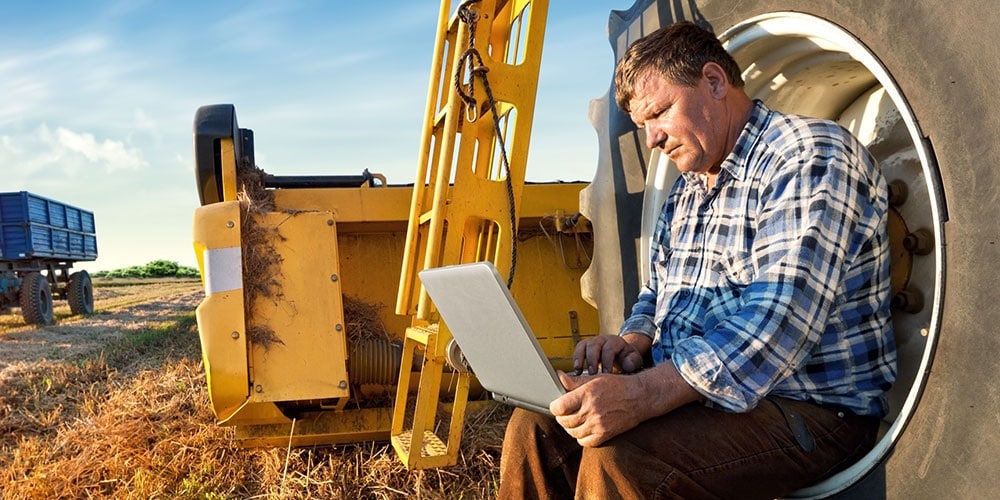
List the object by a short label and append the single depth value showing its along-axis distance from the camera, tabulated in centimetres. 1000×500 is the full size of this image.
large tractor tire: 143
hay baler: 148
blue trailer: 1498
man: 166
